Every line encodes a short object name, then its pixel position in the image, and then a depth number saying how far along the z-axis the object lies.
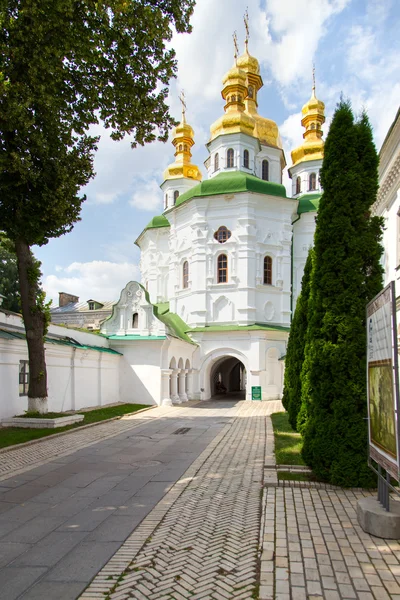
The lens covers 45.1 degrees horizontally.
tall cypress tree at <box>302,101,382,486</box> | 7.30
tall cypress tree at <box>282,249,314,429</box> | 13.83
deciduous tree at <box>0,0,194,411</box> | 10.84
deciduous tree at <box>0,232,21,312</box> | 39.69
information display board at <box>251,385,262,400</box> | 28.69
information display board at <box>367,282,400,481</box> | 5.04
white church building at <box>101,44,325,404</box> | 24.77
